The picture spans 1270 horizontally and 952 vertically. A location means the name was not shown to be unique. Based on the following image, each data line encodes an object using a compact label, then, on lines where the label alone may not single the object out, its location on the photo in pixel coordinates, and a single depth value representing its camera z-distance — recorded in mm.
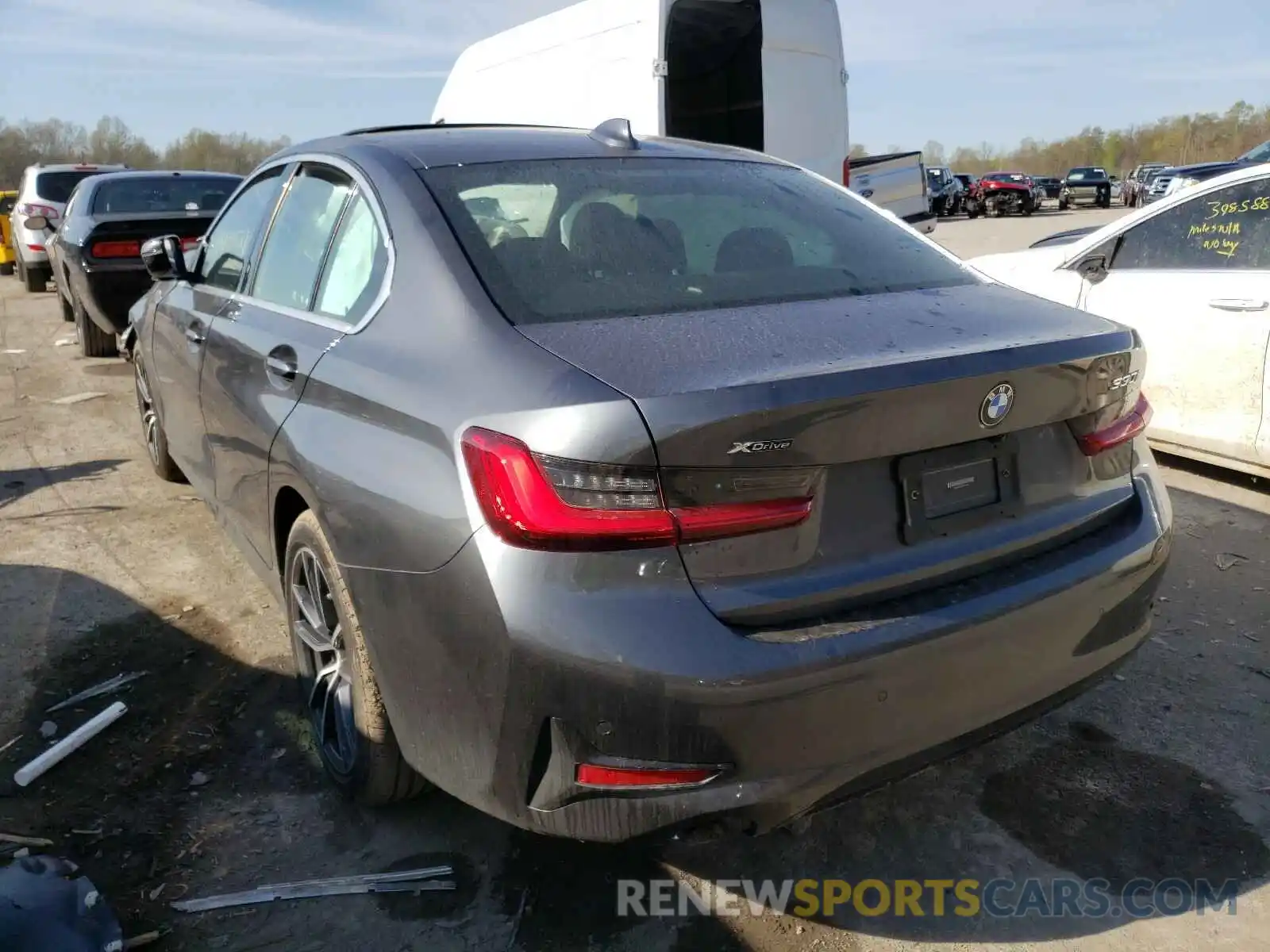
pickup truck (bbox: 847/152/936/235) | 13094
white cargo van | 8406
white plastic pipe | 2818
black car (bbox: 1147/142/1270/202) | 15385
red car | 38500
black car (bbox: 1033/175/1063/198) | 50188
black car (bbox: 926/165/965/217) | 36188
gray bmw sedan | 1803
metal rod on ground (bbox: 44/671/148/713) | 3240
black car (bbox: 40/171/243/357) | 8359
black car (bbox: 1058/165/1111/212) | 45062
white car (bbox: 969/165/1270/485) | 4766
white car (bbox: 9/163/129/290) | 13273
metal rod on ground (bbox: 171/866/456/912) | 2359
